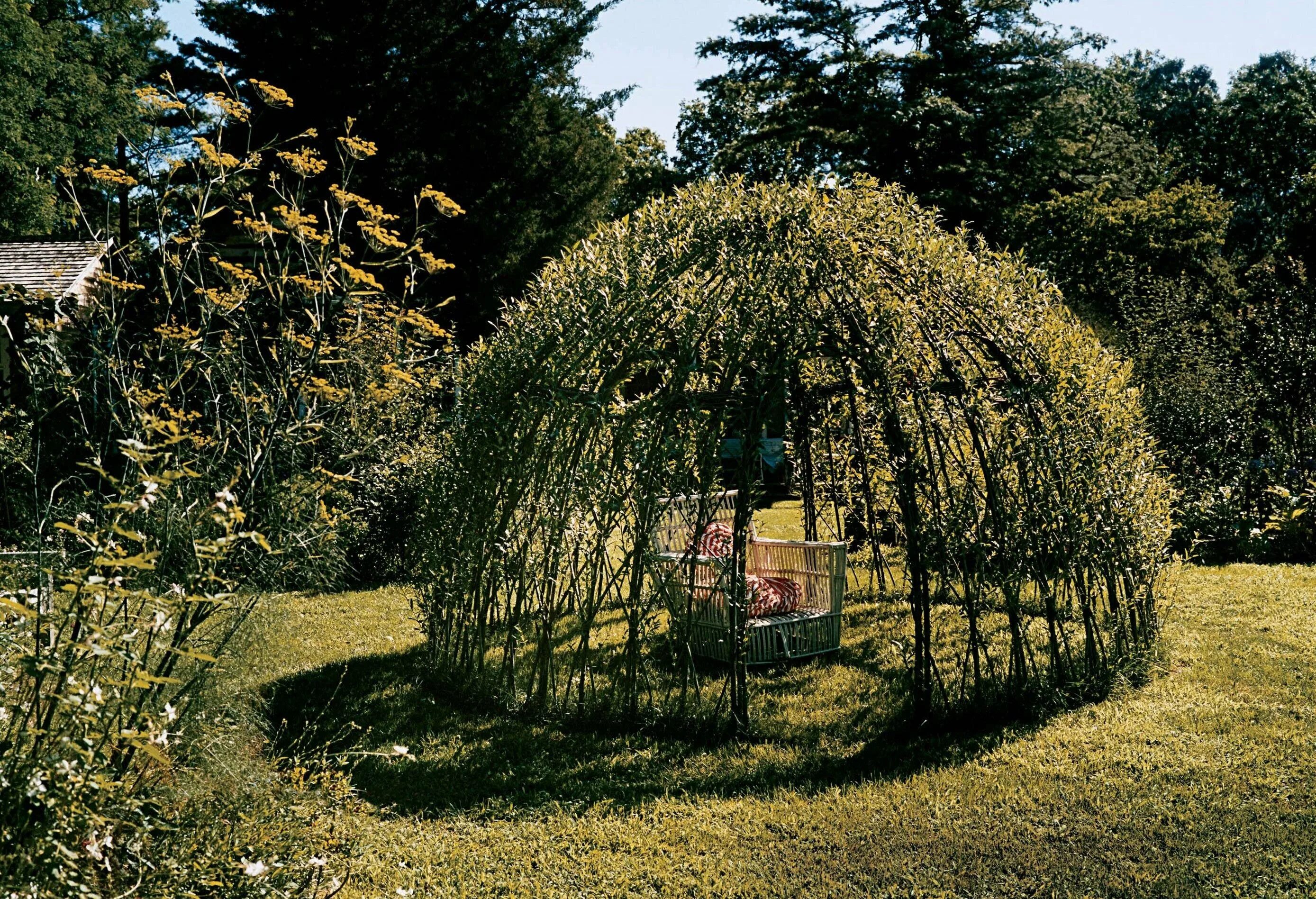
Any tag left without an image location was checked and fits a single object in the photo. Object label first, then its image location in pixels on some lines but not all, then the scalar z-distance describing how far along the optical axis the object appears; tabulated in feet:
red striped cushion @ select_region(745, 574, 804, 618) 25.04
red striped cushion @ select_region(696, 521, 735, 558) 25.41
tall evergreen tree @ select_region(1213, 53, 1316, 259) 106.32
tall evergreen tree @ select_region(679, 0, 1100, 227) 74.84
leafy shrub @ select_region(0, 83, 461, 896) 9.34
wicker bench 20.29
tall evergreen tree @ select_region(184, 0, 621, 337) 65.72
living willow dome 19.42
